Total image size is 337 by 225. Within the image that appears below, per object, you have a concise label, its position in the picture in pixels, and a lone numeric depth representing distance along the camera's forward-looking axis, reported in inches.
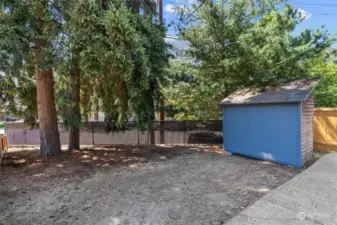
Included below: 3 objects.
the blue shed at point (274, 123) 190.2
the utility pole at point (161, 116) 293.7
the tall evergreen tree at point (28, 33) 154.4
